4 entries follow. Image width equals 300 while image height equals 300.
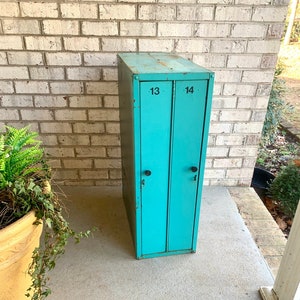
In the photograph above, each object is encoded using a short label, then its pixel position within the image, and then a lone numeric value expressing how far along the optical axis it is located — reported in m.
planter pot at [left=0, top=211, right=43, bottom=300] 1.17
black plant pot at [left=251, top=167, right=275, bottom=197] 3.13
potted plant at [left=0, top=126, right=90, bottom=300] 1.21
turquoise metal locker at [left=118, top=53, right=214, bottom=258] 1.45
